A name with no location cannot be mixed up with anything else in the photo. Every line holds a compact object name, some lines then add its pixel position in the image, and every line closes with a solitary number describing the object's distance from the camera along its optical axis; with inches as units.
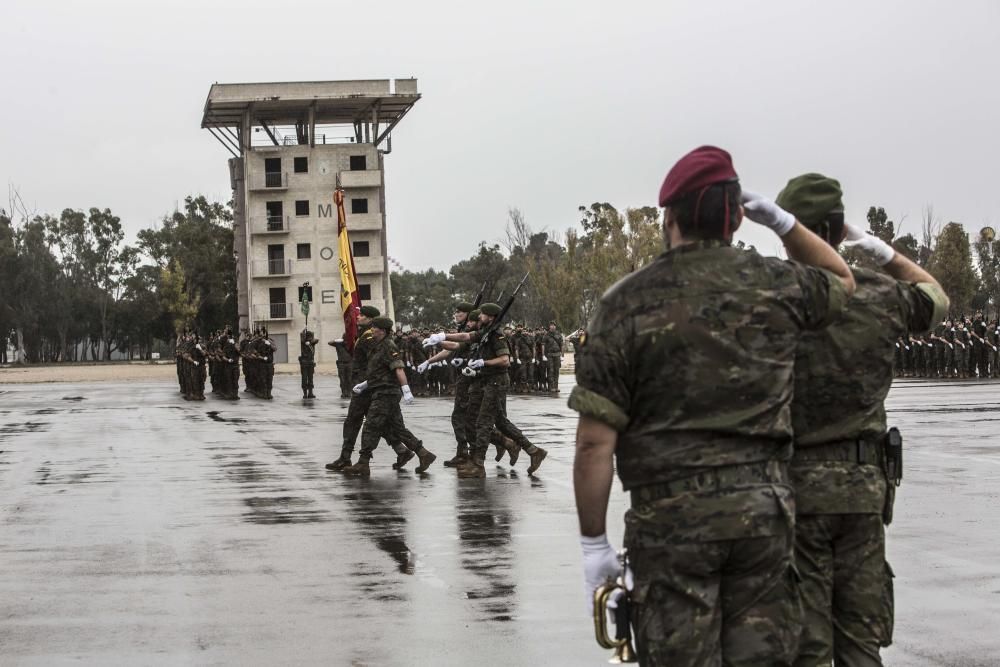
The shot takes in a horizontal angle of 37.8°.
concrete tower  3481.8
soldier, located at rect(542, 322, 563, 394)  1552.7
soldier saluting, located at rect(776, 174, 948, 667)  185.5
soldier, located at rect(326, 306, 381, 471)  649.0
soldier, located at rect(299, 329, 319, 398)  1517.0
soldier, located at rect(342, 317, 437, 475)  631.2
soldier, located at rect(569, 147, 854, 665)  159.2
